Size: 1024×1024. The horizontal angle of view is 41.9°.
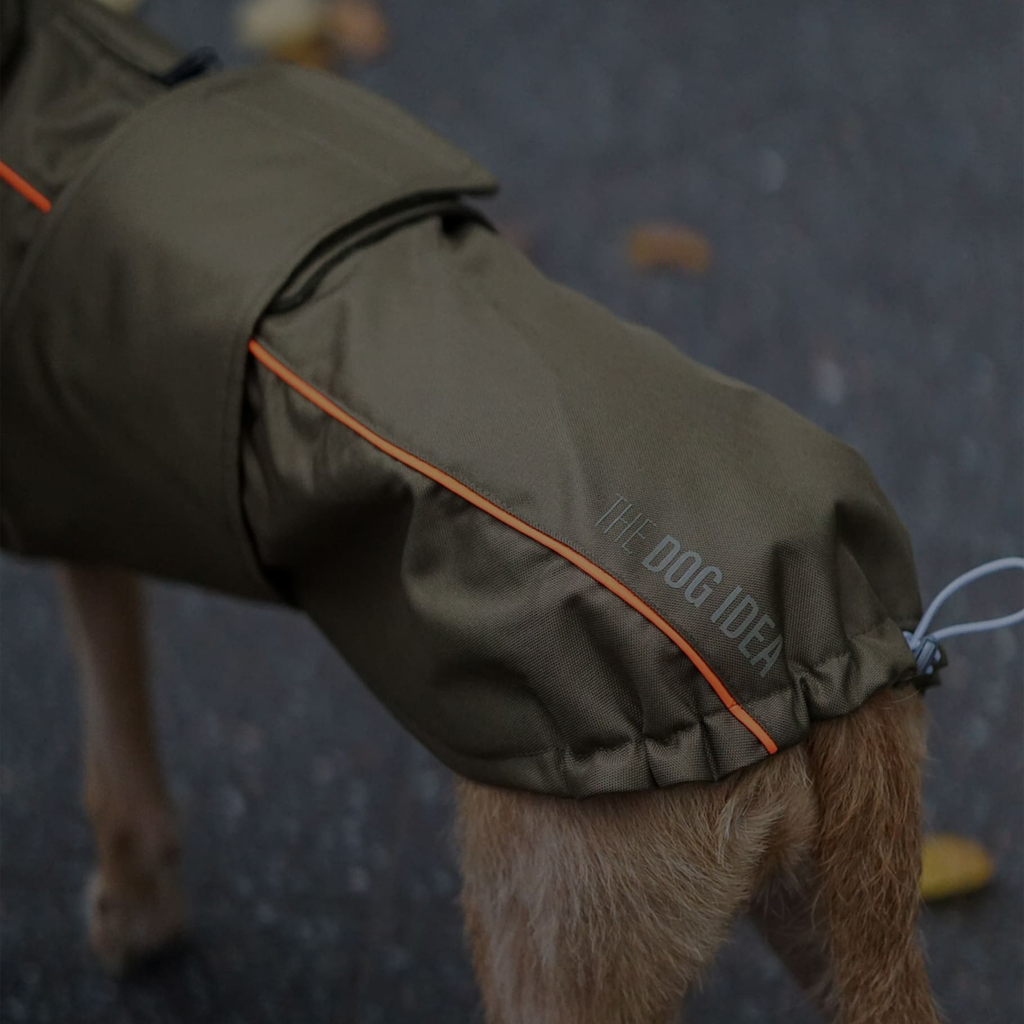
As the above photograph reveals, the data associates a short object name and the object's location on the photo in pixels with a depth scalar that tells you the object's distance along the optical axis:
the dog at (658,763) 1.16
